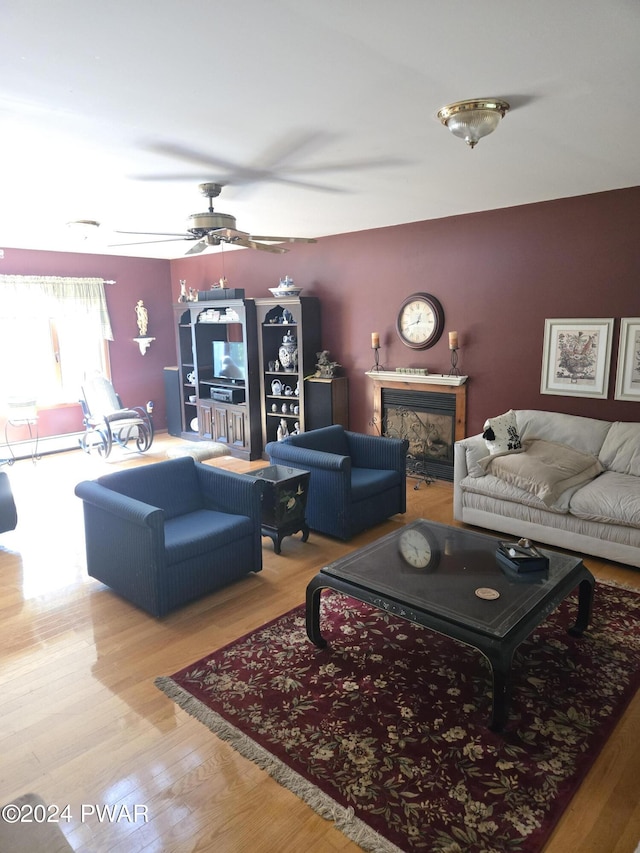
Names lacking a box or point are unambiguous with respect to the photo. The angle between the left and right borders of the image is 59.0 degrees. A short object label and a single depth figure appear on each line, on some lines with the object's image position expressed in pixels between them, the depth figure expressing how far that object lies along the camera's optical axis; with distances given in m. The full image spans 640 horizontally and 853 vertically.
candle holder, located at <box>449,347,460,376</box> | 5.31
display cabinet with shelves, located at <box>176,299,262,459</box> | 6.58
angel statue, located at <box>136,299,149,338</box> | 7.78
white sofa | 3.54
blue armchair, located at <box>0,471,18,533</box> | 4.12
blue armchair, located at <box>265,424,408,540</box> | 4.04
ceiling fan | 3.67
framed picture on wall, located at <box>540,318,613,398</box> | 4.46
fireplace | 5.37
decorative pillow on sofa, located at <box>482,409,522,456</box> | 4.26
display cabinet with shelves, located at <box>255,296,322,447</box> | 6.23
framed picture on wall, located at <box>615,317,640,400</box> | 4.29
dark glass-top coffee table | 2.25
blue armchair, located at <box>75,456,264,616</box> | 3.07
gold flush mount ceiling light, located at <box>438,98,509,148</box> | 2.47
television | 6.74
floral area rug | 1.89
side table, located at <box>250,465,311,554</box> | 3.87
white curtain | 6.59
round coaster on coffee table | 2.48
